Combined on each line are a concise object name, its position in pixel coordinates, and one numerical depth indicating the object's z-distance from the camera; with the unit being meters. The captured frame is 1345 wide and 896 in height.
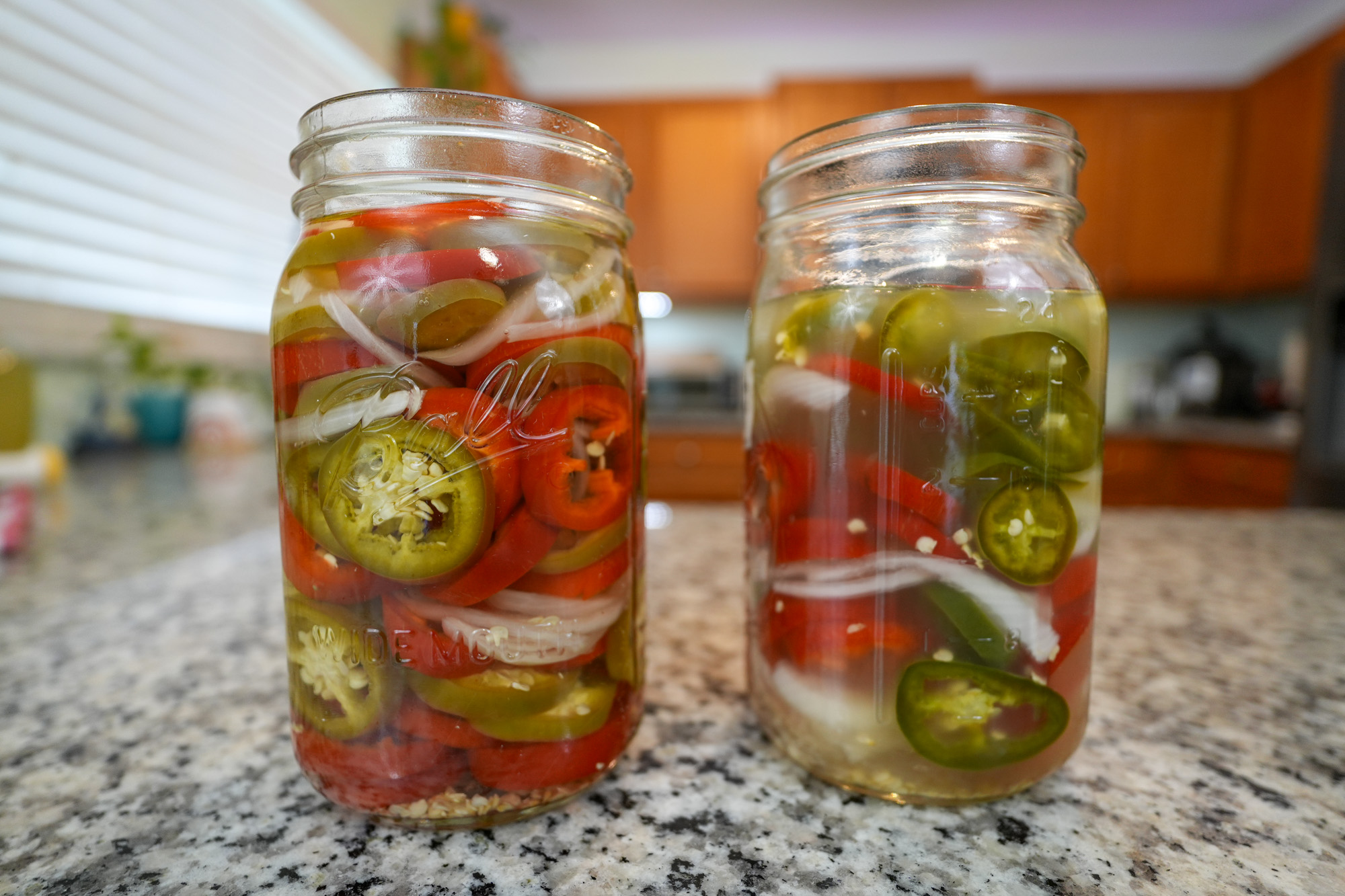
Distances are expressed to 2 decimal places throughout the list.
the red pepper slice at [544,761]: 0.32
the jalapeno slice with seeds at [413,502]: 0.30
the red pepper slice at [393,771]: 0.32
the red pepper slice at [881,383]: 0.34
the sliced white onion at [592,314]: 0.32
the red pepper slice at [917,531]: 0.34
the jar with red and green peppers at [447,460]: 0.31
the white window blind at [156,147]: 1.48
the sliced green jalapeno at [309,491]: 0.32
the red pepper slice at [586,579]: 0.32
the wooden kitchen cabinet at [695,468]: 2.68
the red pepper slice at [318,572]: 0.31
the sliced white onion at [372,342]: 0.31
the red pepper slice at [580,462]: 0.32
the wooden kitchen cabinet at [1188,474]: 2.30
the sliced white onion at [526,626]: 0.31
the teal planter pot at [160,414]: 1.83
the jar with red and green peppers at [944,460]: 0.34
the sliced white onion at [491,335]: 0.31
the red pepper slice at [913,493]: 0.34
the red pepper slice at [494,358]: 0.31
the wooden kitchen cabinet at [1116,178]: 2.79
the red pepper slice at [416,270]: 0.31
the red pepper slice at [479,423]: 0.31
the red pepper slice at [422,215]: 0.32
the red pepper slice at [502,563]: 0.31
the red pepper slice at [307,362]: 0.31
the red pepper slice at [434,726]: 0.32
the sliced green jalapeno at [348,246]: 0.31
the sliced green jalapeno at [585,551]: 0.33
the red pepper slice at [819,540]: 0.35
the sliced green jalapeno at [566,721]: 0.32
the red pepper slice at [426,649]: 0.31
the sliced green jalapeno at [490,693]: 0.32
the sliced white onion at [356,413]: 0.31
